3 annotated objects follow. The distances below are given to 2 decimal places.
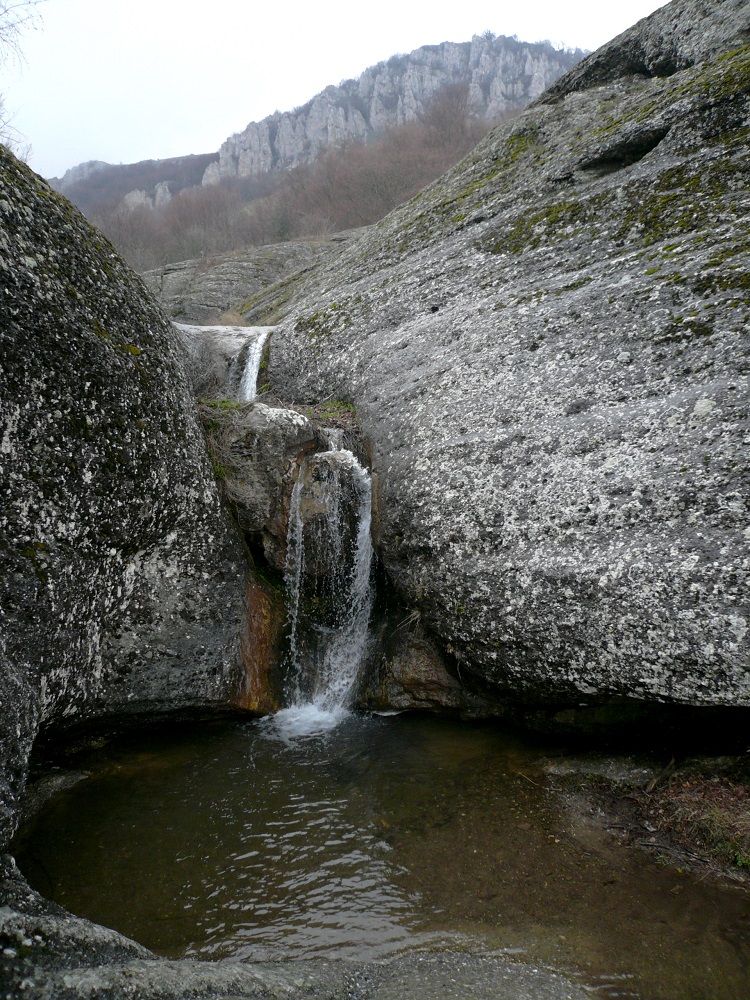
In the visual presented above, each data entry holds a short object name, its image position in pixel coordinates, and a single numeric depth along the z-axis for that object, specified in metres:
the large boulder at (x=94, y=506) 5.15
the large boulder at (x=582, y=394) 5.52
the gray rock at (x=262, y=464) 8.07
